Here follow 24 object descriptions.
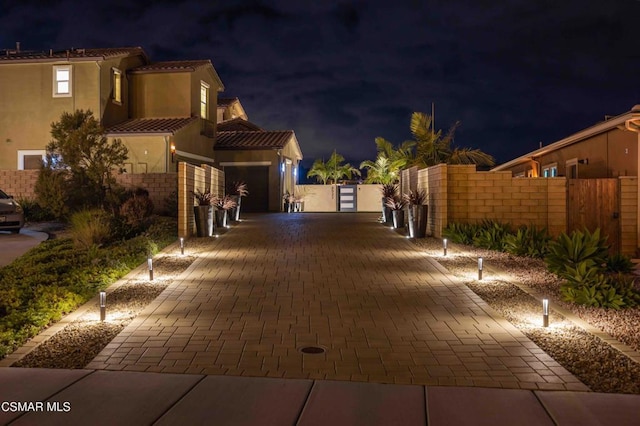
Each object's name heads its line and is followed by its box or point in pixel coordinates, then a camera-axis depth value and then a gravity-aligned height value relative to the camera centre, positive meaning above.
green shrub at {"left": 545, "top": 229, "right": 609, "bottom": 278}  10.20 -0.85
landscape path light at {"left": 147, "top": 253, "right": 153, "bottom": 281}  10.73 -1.21
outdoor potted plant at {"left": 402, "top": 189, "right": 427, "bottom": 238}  17.42 -0.43
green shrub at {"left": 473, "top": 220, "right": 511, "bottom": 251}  14.52 -0.83
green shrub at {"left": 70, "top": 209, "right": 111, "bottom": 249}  15.16 -0.70
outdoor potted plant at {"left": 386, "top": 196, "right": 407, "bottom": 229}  20.38 -0.26
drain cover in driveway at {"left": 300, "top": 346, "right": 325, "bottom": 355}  6.46 -1.57
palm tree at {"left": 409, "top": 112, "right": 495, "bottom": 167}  27.28 +2.36
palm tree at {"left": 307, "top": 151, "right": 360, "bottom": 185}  40.16 +2.18
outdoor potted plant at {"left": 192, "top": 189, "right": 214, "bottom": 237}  17.47 -0.33
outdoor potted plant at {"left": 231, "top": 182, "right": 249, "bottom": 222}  23.68 +0.22
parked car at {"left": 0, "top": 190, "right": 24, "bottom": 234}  18.77 -0.41
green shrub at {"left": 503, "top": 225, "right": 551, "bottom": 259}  13.16 -0.91
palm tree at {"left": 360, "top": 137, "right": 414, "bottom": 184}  35.09 +2.21
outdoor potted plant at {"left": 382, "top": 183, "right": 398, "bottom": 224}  22.36 +0.13
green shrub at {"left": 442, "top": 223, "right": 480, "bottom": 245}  15.70 -0.79
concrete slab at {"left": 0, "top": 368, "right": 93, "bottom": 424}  4.98 -1.58
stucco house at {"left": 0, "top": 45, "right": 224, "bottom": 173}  25.36 +4.45
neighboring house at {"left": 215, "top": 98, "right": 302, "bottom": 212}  31.03 +1.86
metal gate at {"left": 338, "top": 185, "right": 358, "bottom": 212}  36.72 +0.25
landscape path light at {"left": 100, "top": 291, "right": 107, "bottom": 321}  7.76 -1.33
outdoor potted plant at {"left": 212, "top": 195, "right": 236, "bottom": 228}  20.41 -0.29
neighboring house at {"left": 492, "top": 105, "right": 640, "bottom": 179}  15.58 +1.54
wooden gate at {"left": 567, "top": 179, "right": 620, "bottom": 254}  15.68 -0.11
